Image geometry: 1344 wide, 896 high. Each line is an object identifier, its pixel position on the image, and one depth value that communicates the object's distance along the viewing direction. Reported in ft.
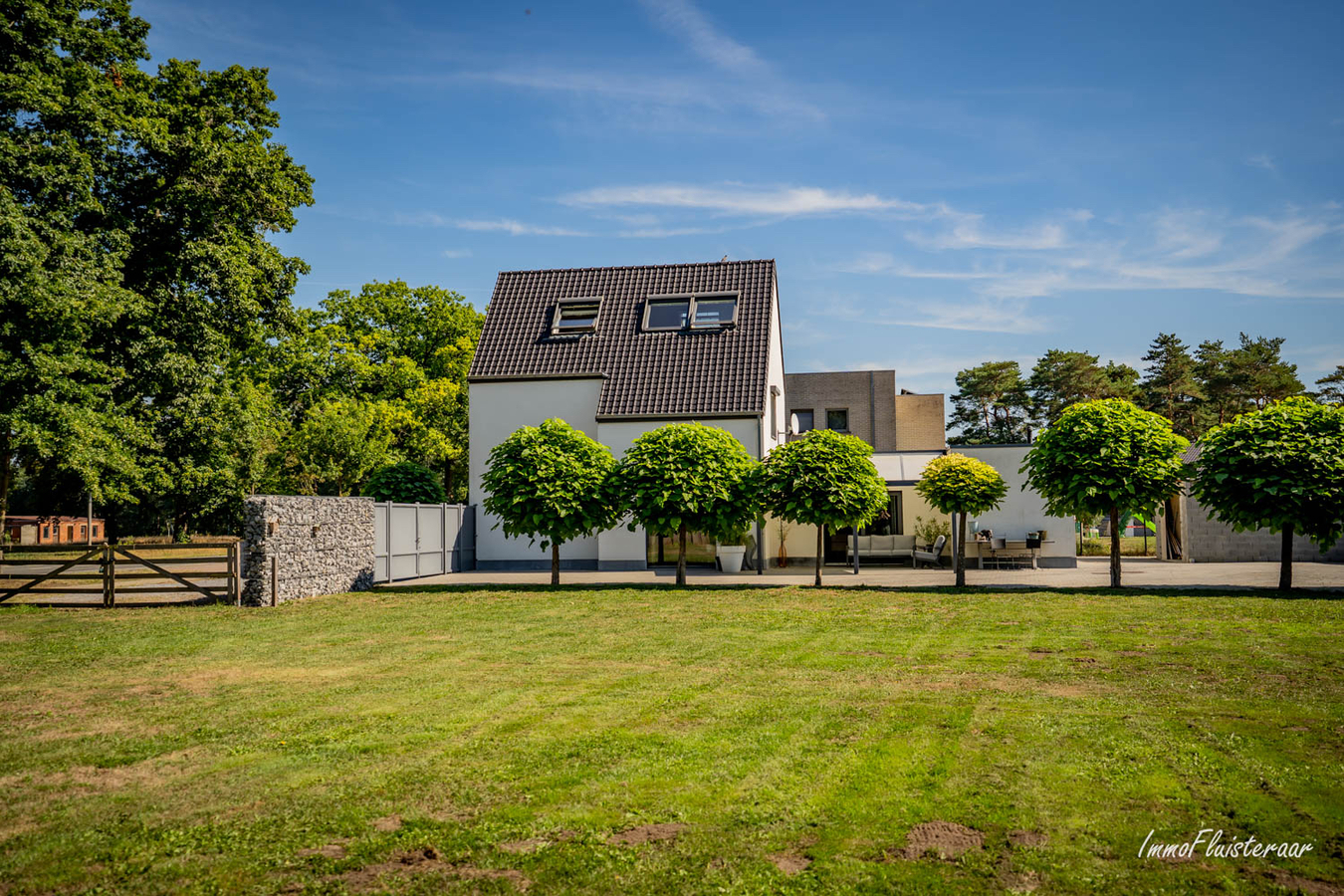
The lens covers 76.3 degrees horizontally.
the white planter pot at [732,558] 75.51
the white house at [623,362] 79.41
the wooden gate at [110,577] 50.98
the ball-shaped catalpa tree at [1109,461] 55.36
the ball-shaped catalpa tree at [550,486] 60.49
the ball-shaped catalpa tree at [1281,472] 51.34
